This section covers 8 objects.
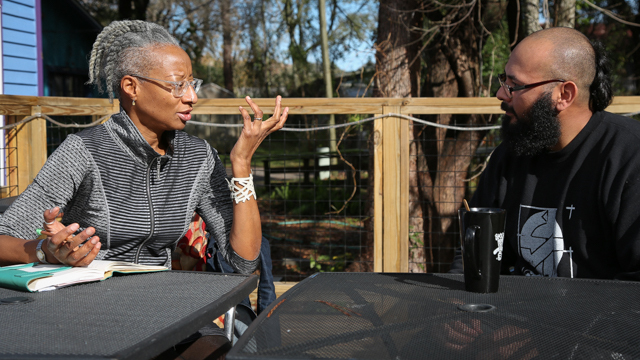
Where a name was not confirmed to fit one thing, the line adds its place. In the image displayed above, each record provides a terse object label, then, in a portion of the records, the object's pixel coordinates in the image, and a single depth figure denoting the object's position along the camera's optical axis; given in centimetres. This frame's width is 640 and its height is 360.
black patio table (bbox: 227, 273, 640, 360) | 104
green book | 146
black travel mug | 139
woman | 197
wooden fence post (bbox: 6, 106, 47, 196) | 382
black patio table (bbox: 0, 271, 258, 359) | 102
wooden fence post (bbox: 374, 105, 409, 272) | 366
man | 178
